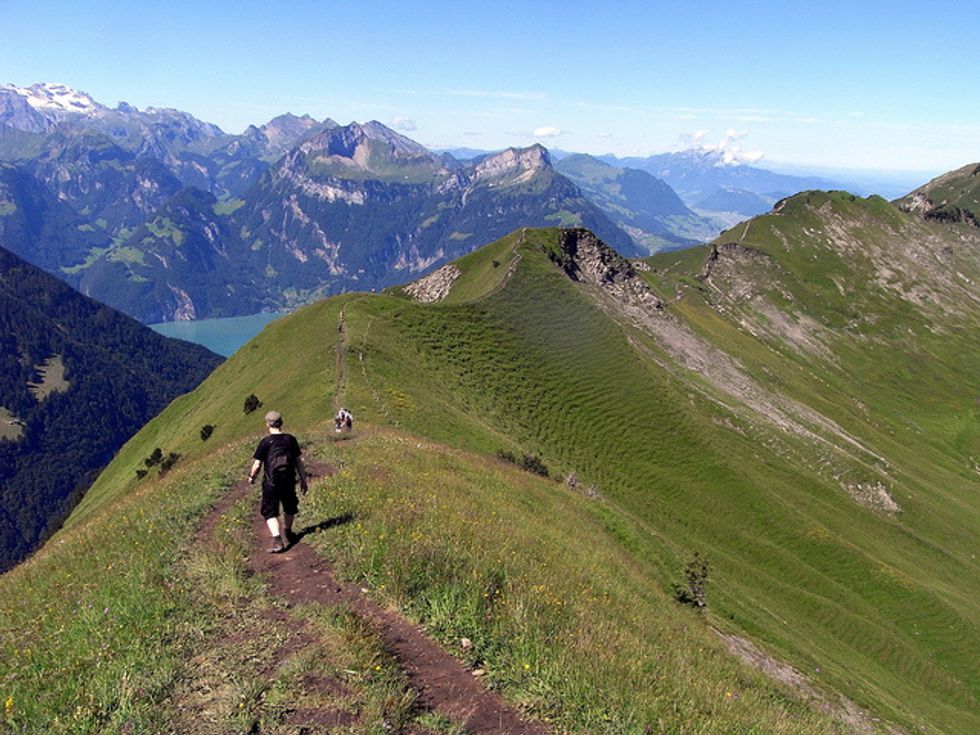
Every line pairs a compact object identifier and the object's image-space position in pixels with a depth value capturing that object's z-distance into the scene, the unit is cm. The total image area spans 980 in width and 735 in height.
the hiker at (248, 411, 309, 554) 1366
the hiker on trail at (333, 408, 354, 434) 3316
